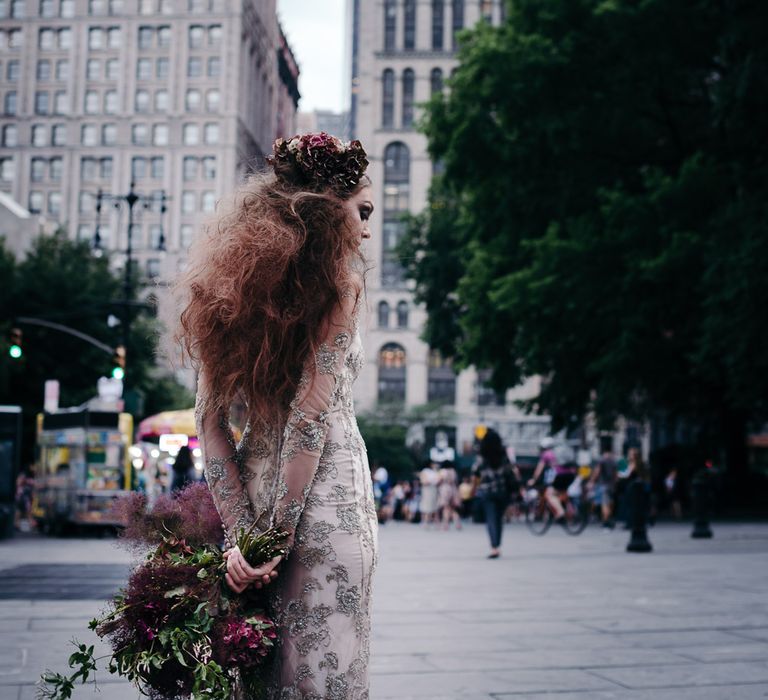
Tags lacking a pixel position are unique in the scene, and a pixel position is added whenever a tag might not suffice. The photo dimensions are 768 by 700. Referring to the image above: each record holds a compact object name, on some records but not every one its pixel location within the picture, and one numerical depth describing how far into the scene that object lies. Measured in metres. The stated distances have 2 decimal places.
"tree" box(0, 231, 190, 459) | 39.06
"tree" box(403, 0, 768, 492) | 22.61
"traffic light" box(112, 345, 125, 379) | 28.03
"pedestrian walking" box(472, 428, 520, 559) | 15.97
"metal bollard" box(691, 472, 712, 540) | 19.39
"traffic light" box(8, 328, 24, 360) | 30.34
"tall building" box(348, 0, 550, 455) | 88.19
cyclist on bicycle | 23.41
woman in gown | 3.24
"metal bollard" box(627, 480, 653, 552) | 16.86
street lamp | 29.28
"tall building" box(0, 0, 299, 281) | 109.94
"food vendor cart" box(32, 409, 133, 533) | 23.23
